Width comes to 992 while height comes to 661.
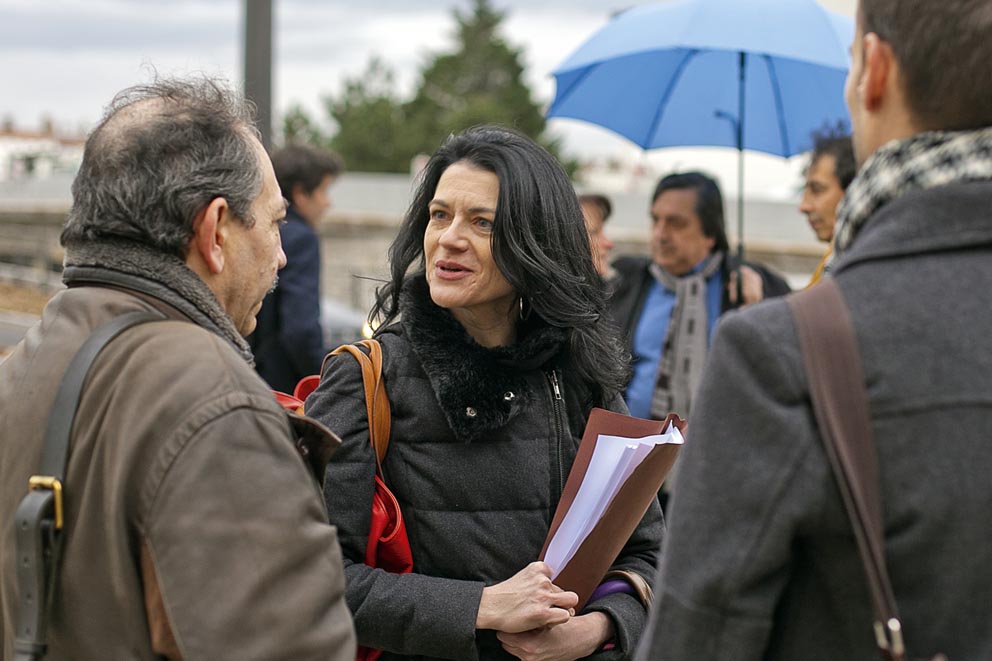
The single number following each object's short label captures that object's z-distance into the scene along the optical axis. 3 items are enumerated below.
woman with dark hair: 2.38
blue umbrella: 5.25
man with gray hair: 1.64
